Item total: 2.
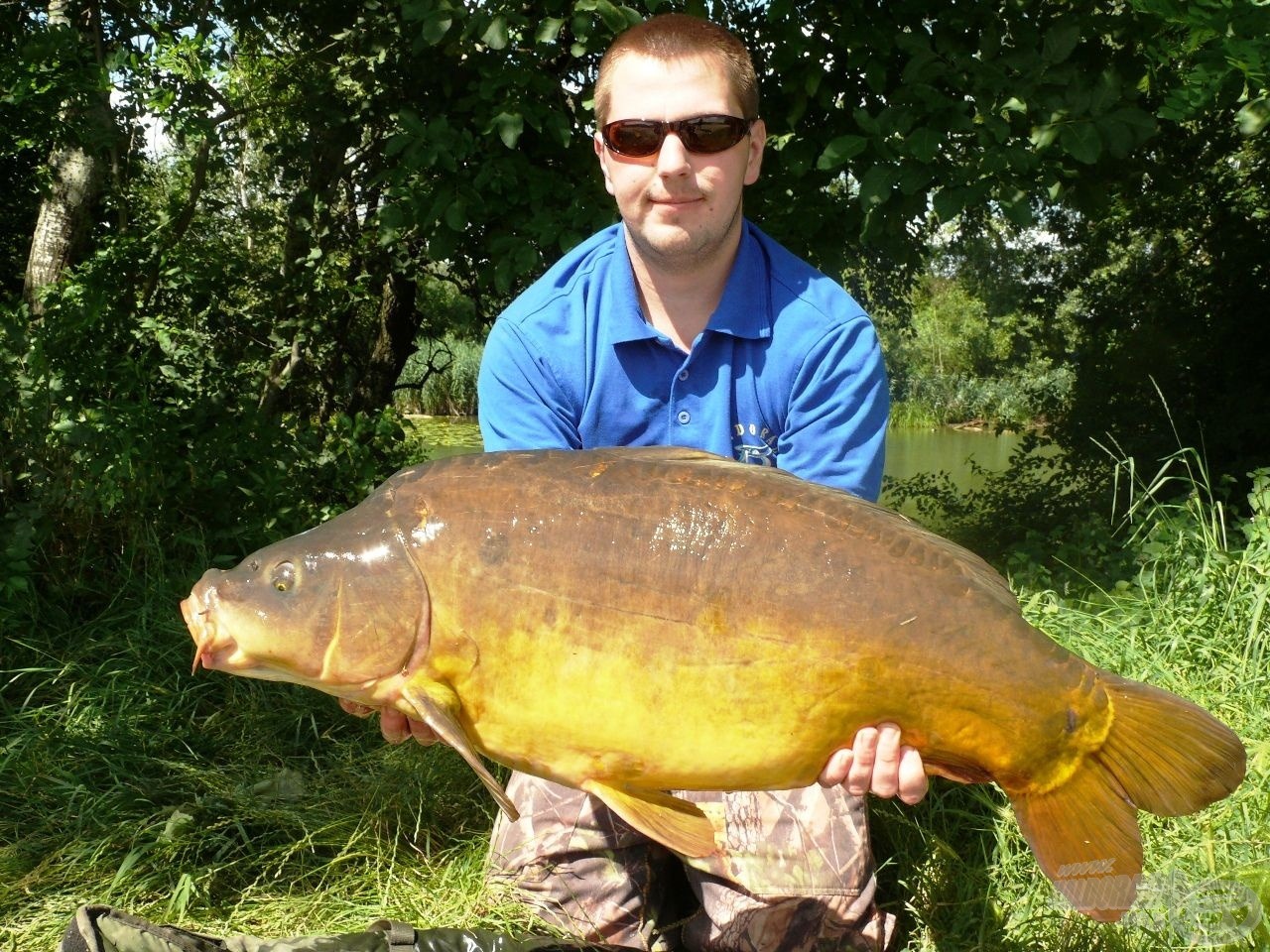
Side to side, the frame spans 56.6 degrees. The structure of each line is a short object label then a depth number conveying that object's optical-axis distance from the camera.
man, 1.99
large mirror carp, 1.42
